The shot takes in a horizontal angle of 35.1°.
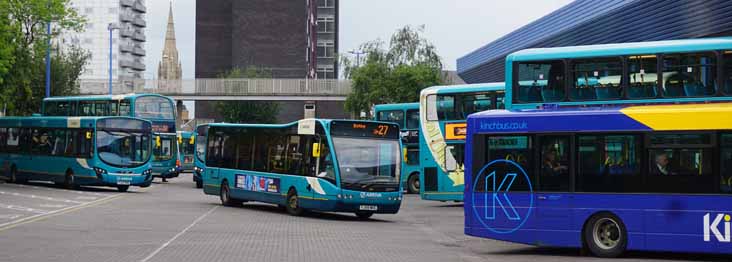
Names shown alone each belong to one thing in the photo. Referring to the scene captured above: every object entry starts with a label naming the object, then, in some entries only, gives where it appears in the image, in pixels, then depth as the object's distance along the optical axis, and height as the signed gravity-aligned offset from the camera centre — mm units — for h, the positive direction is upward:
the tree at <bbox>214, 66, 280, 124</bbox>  100562 +3567
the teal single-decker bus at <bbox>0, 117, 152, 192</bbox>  42250 -97
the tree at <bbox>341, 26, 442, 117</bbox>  72688 +4961
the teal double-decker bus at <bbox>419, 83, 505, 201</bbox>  36375 +582
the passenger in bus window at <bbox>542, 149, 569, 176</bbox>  19062 -191
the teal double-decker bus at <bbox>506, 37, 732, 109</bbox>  19375 +1402
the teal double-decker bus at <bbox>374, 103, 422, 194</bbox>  48250 +922
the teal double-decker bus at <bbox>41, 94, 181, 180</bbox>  50781 +1733
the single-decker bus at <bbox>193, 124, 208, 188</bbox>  52500 -248
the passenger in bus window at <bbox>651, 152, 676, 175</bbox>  17938 -174
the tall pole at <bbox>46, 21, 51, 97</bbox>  61381 +4029
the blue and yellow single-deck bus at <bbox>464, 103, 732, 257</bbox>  17484 -373
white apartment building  156625 +15461
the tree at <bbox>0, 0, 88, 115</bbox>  47306 +4855
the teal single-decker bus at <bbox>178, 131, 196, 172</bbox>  67438 -94
